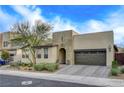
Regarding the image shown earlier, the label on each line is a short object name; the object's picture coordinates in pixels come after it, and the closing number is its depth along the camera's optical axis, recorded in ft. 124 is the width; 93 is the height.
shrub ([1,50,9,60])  48.86
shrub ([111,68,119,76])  26.55
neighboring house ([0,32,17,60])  53.41
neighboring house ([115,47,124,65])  40.11
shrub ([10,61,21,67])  42.65
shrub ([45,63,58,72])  32.98
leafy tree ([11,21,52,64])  40.34
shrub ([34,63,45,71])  34.61
